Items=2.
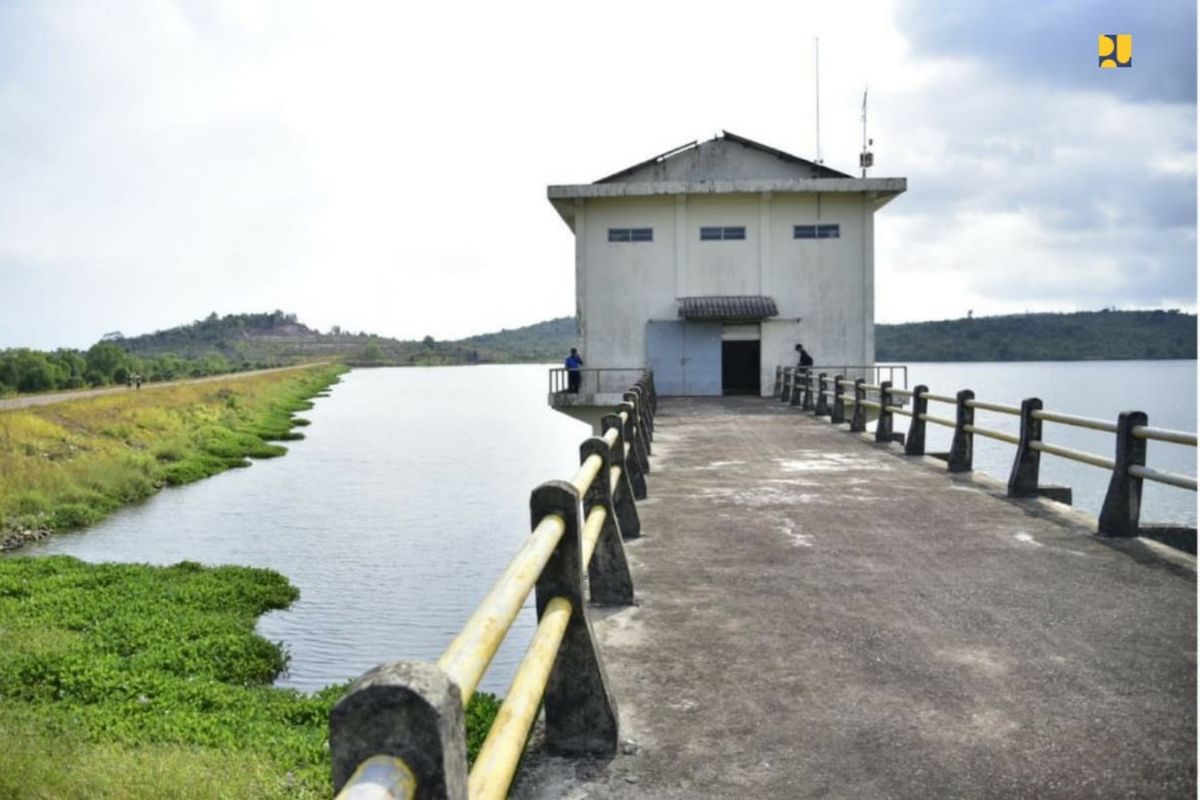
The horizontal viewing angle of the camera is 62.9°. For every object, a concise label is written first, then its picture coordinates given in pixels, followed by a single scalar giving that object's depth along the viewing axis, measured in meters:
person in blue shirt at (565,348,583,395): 27.14
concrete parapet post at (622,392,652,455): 11.89
